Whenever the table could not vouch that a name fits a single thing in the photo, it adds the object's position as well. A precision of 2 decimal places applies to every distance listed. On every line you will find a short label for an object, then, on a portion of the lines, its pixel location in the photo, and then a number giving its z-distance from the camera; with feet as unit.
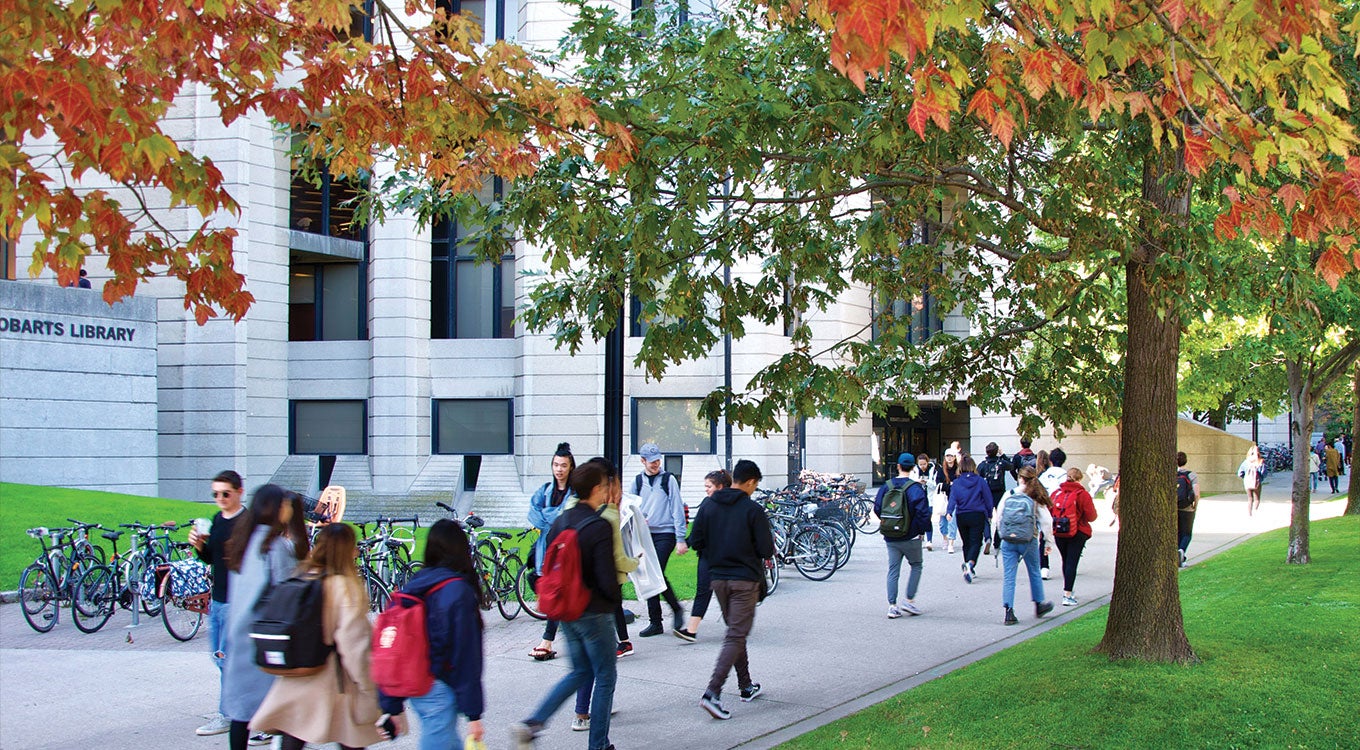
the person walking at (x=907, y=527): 40.57
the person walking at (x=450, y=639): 17.89
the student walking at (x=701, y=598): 34.12
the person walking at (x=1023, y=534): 39.55
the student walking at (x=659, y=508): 37.01
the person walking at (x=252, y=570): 20.43
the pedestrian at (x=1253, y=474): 84.99
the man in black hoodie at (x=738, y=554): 27.22
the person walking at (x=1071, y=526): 43.98
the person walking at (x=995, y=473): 57.47
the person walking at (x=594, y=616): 21.85
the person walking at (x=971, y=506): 47.67
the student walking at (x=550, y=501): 32.91
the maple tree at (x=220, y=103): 19.03
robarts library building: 93.45
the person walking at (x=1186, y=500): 51.49
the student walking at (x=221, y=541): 23.72
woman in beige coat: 17.74
